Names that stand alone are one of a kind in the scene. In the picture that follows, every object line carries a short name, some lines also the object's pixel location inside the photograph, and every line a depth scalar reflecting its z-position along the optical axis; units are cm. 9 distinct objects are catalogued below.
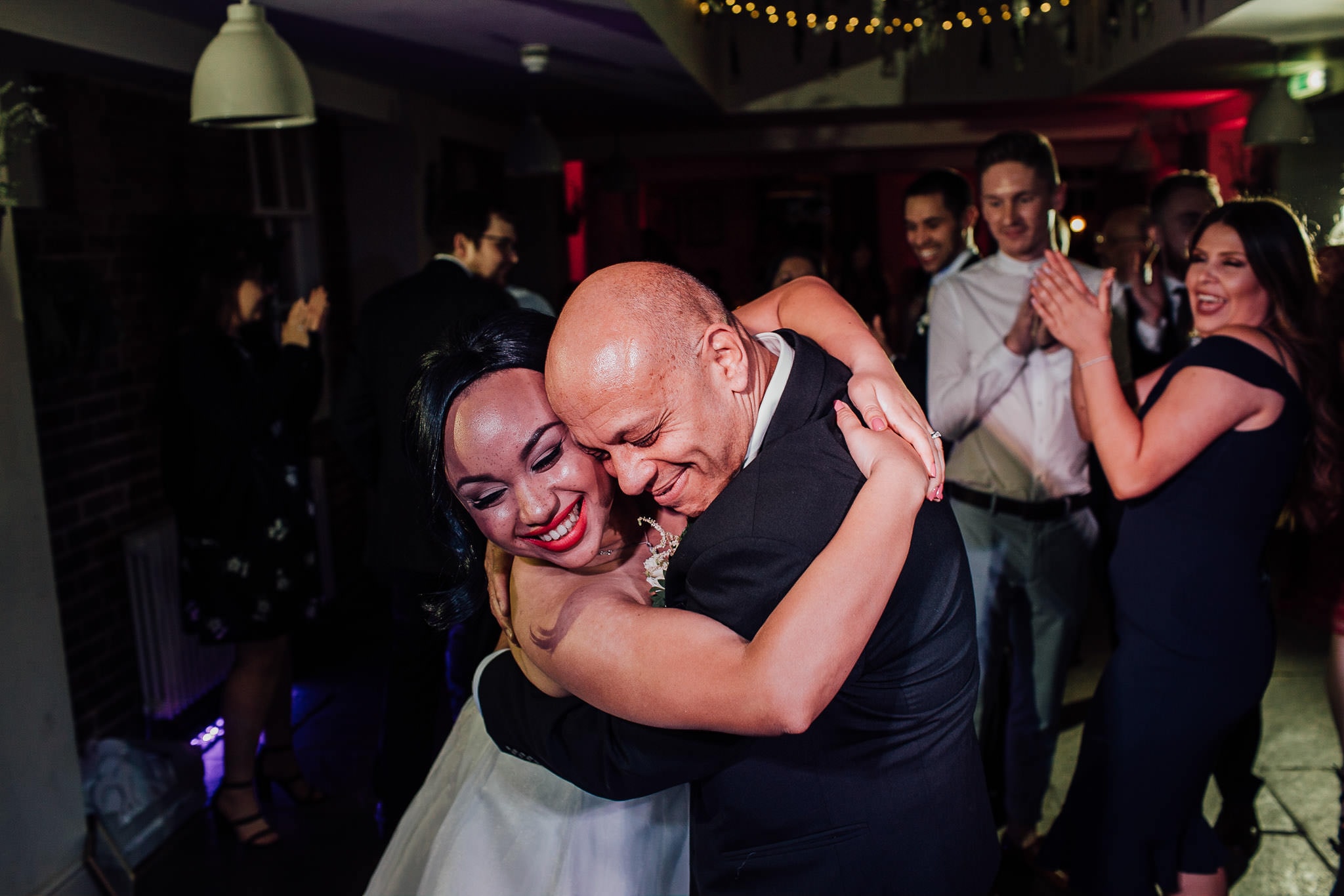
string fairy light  663
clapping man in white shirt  277
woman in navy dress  211
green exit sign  566
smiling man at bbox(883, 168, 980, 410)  350
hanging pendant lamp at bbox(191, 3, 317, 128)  252
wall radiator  362
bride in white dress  113
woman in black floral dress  304
